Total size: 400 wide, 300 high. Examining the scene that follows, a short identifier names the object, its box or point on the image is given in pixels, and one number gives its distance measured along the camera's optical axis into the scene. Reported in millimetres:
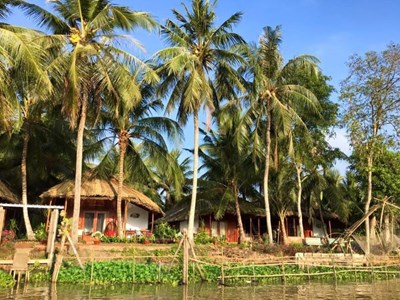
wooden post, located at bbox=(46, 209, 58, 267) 17633
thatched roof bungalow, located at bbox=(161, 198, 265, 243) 32000
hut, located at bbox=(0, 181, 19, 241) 24505
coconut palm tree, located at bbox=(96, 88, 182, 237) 24766
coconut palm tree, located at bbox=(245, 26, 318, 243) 24688
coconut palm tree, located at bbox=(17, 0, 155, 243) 19000
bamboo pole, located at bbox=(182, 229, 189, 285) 16439
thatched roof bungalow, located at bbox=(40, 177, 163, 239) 25375
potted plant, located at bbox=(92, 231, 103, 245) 21031
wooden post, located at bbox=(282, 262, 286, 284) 18578
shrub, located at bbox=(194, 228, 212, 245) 24047
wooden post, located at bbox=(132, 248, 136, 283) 16703
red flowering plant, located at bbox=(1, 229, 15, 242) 20016
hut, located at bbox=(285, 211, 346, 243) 37062
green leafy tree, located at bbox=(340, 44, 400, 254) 27141
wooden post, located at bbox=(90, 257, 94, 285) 16123
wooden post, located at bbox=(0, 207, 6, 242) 16125
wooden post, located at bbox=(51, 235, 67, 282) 16078
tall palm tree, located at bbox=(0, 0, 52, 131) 13258
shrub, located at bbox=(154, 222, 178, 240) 24656
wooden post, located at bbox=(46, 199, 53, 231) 22477
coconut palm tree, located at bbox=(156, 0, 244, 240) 22172
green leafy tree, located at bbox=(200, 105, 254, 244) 28514
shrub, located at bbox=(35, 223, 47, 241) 21156
